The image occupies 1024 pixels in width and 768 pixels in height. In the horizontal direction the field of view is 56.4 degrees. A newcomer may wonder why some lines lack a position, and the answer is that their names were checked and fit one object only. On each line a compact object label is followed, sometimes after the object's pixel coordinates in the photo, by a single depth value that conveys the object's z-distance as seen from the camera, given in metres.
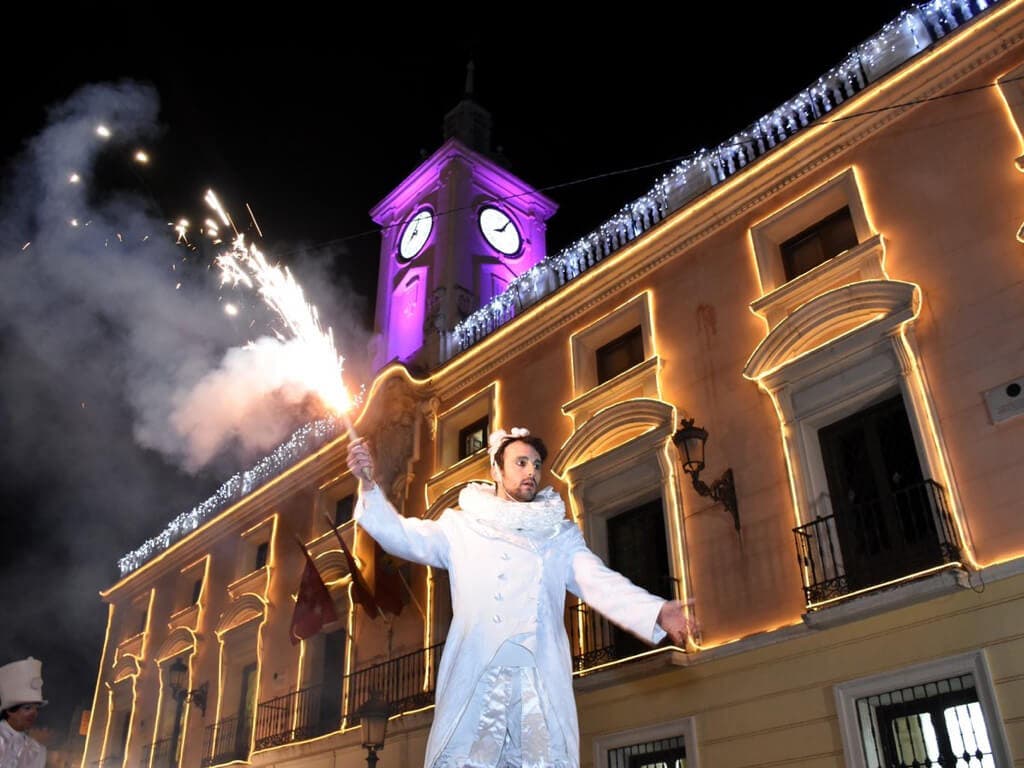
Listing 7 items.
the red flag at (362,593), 14.82
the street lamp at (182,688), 19.03
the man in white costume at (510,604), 3.72
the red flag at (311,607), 15.55
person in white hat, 5.48
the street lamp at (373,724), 12.23
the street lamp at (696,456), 10.66
